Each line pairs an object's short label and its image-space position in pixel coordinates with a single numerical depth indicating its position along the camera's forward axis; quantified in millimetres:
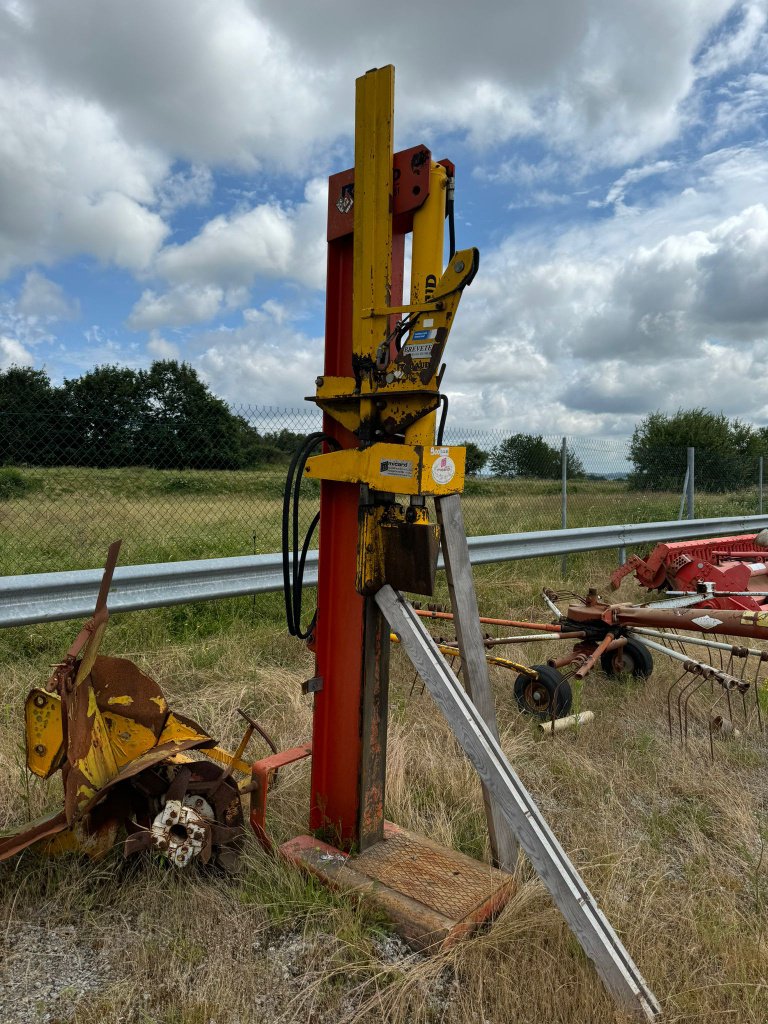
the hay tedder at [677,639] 3852
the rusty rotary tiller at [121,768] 2271
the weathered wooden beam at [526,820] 1831
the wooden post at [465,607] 2283
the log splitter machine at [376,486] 2182
